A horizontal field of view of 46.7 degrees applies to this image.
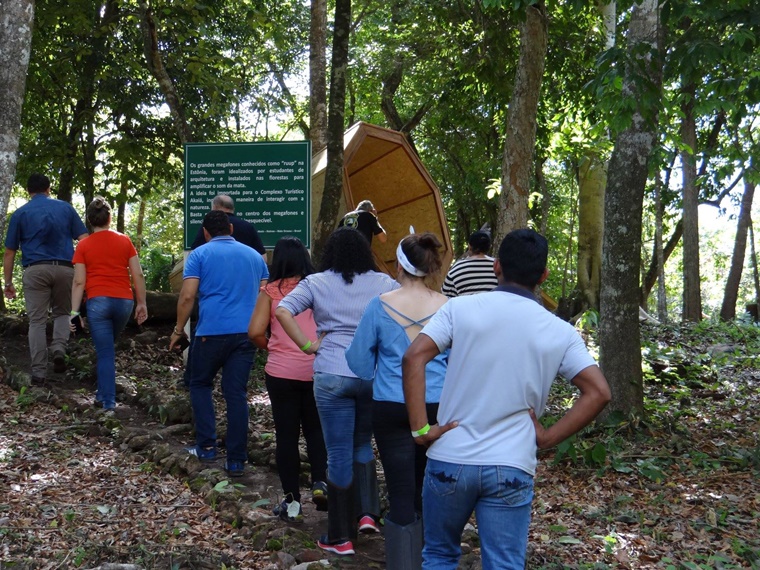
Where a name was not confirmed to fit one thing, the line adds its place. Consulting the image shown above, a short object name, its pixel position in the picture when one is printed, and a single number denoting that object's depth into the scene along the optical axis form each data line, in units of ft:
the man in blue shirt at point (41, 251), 29.60
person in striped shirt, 22.84
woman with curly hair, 16.37
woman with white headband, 14.25
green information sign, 34.24
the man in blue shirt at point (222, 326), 21.45
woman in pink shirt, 17.92
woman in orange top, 27.04
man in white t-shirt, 10.19
